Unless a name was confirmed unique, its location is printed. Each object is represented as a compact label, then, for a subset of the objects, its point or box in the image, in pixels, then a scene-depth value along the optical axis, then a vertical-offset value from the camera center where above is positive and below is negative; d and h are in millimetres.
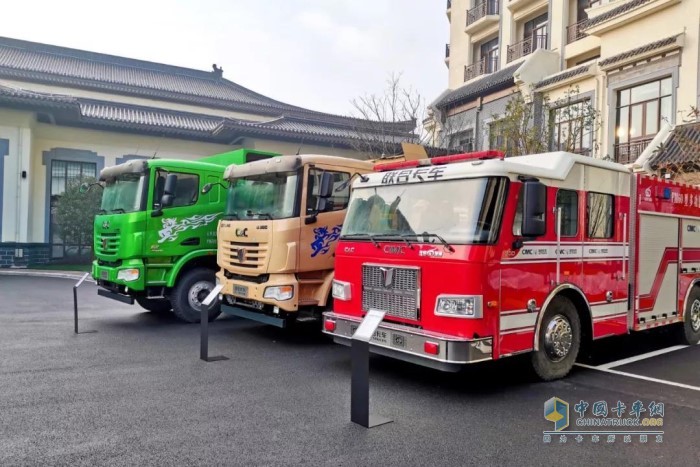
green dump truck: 9172 -132
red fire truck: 5246 -265
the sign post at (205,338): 6914 -1482
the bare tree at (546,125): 15328 +3433
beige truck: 7566 -138
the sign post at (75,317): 8859 -1591
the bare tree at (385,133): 20438 +3923
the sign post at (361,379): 4660 -1305
